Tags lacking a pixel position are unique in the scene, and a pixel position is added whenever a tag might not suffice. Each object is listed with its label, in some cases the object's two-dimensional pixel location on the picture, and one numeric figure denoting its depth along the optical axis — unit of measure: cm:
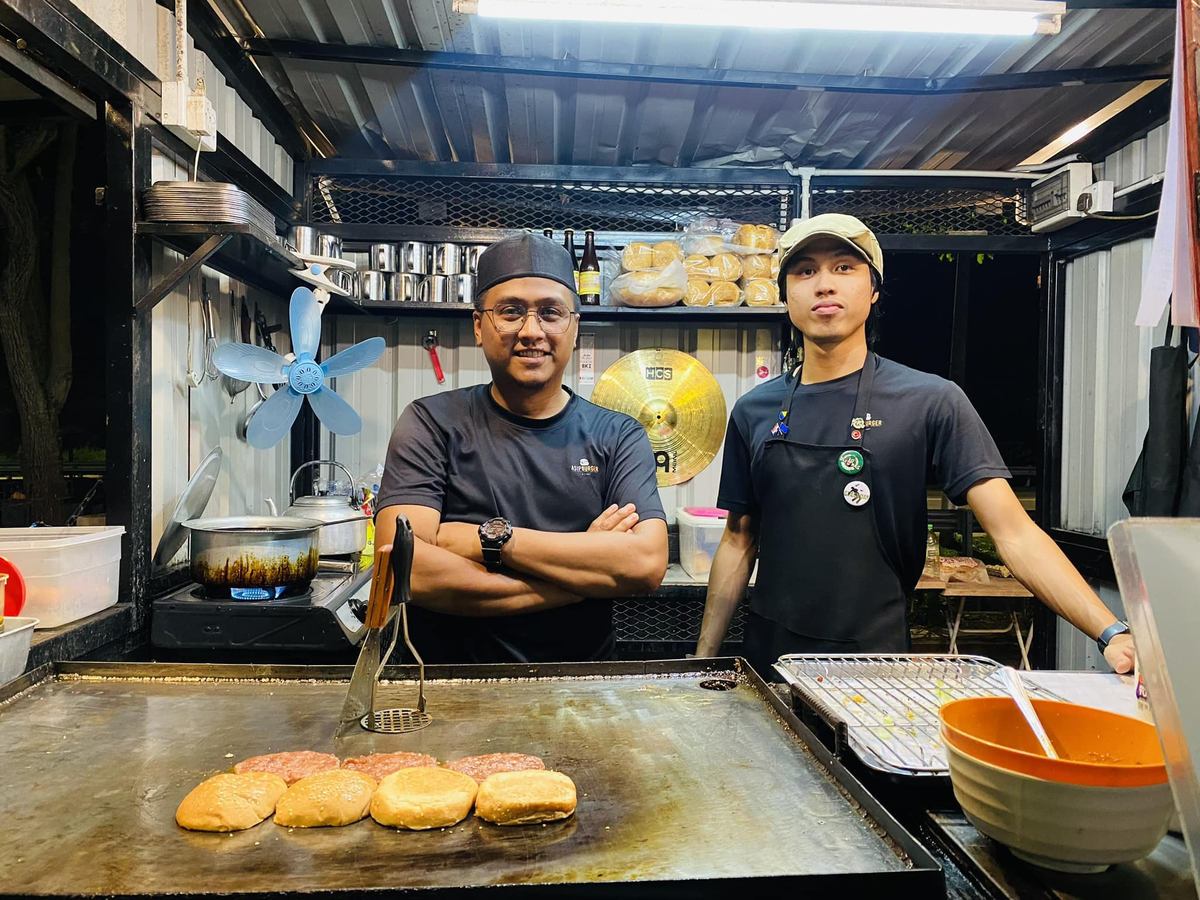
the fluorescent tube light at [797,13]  255
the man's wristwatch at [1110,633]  161
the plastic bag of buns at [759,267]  432
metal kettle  360
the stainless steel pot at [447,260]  436
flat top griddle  99
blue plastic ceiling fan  330
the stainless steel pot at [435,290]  433
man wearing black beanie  205
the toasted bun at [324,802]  112
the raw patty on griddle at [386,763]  127
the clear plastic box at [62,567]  224
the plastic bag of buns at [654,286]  421
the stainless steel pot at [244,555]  283
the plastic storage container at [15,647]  163
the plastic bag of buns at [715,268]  430
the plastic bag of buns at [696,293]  429
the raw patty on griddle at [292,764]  125
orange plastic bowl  84
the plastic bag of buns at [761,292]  430
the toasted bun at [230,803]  109
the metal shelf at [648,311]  426
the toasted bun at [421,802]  112
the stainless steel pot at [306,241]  395
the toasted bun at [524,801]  112
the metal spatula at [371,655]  143
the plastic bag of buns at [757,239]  433
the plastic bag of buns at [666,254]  431
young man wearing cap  223
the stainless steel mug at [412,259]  438
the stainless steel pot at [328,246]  400
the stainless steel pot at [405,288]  435
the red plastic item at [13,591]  203
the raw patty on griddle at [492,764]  126
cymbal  468
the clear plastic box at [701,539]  411
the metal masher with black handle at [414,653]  142
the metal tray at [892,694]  118
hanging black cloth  332
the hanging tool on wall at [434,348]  468
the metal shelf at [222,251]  262
